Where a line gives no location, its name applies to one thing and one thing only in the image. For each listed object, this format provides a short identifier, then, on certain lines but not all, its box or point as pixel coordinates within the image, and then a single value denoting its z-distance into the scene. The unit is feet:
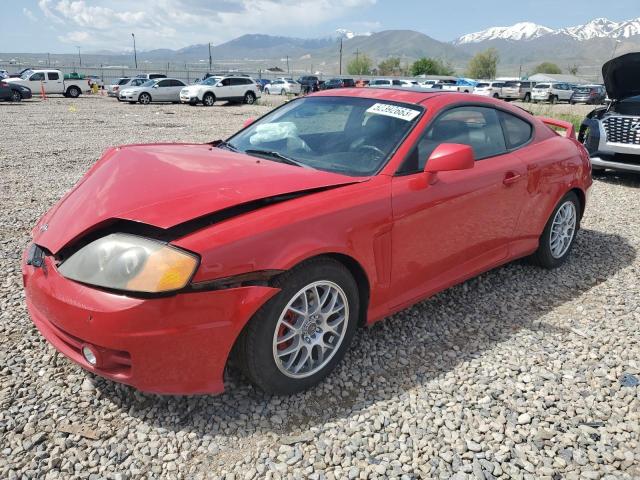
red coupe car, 7.06
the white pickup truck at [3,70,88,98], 94.43
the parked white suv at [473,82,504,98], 125.90
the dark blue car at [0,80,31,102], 80.07
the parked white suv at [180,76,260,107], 84.79
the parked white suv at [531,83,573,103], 125.08
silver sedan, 85.05
